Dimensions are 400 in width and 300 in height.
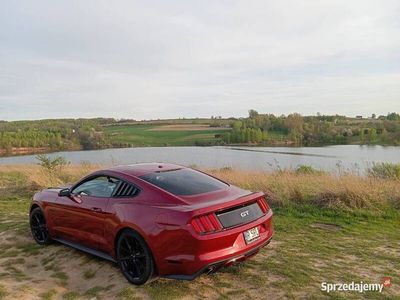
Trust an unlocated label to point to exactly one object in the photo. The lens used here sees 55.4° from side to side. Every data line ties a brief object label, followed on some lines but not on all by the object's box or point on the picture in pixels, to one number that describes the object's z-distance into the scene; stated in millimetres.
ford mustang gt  3986
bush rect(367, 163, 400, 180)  11383
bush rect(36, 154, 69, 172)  14820
